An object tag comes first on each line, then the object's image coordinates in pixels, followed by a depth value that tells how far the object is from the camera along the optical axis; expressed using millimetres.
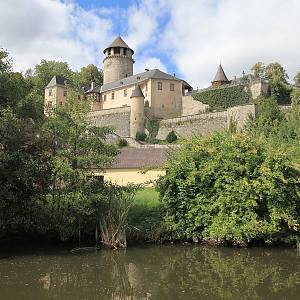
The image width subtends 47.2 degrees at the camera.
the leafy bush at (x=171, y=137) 41751
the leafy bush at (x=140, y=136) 44387
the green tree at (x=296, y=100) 35550
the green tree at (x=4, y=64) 15007
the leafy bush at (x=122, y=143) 39678
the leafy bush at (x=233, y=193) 12457
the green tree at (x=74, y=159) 12062
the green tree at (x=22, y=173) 11012
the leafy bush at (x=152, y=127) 44715
